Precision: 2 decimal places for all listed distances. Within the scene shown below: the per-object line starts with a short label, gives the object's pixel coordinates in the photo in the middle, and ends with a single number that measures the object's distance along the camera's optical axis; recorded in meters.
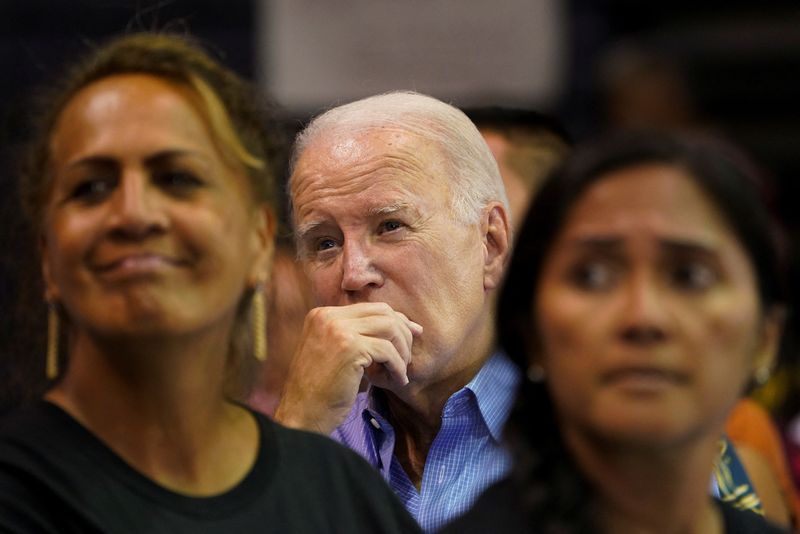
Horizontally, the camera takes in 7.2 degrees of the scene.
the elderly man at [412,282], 4.77
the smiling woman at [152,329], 4.36
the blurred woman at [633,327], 4.24
